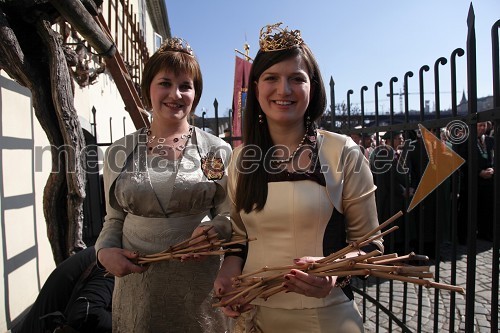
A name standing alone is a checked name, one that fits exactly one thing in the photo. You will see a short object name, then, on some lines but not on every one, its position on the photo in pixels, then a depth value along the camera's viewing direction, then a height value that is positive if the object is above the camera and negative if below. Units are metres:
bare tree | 2.43 +0.50
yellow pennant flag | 1.81 -0.04
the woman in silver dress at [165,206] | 1.73 -0.19
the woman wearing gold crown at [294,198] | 1.31 -0.13
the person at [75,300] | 1.88 -0.74
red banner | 5.14 +1.17
